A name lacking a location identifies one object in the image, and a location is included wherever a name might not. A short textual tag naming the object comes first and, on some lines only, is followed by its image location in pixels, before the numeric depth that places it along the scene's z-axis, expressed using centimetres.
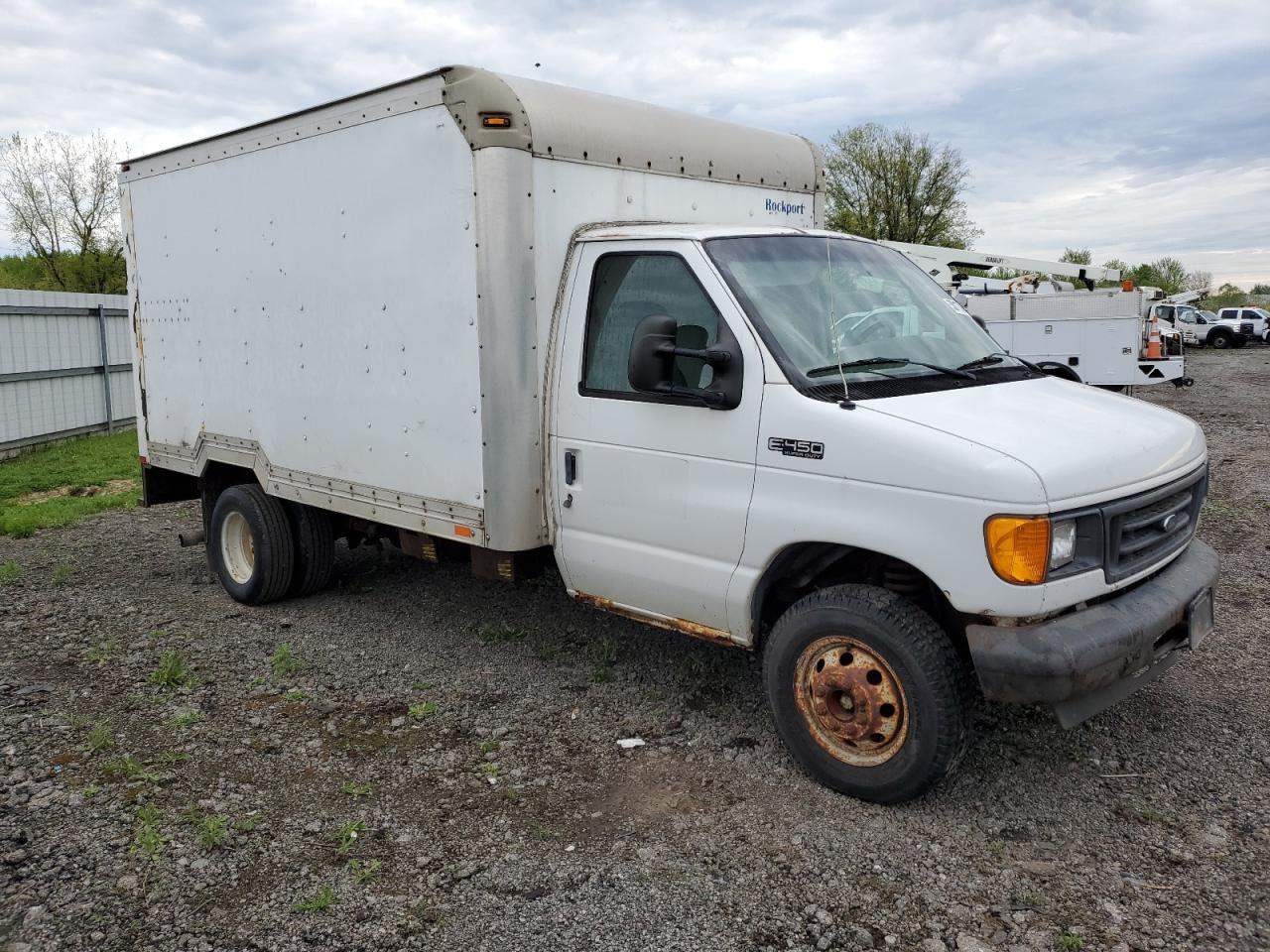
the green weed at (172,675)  544
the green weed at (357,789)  419
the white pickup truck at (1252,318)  3916
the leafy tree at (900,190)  4259
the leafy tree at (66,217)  3225
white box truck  361
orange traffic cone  1714
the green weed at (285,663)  561
